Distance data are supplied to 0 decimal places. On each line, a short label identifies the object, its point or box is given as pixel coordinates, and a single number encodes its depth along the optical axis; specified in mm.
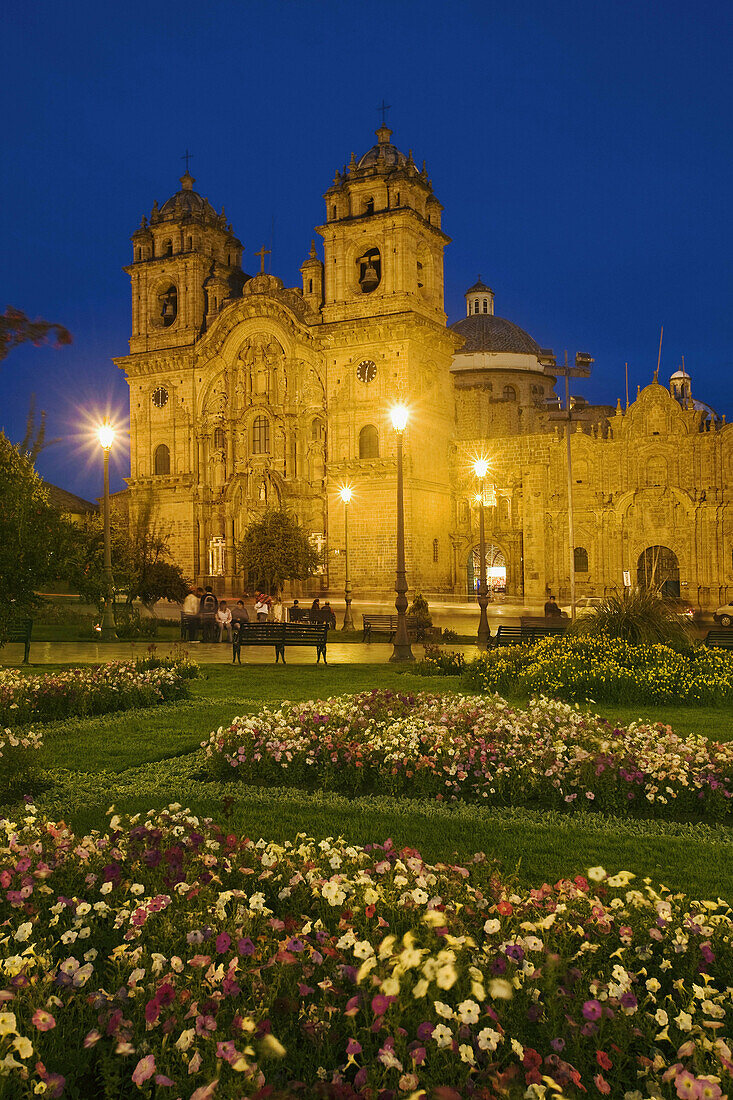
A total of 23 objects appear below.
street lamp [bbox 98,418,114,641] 21844
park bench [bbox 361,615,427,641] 22766
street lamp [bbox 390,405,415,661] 18047
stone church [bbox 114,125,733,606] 39781
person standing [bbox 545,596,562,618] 26438
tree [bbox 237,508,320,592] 37281
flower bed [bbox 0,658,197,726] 10797
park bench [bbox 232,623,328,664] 17375
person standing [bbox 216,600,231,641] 23000
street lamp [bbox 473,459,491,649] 21502
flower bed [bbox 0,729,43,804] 7617
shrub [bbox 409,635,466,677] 15938
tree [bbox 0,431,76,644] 8461
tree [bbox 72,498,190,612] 25578
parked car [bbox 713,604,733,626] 30828
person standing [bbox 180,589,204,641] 23125
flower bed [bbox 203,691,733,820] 7355
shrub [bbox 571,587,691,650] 14281
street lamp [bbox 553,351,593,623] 31281
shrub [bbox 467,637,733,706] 12375
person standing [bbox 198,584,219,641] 23094
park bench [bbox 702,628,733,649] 16812
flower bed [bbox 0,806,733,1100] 2912
